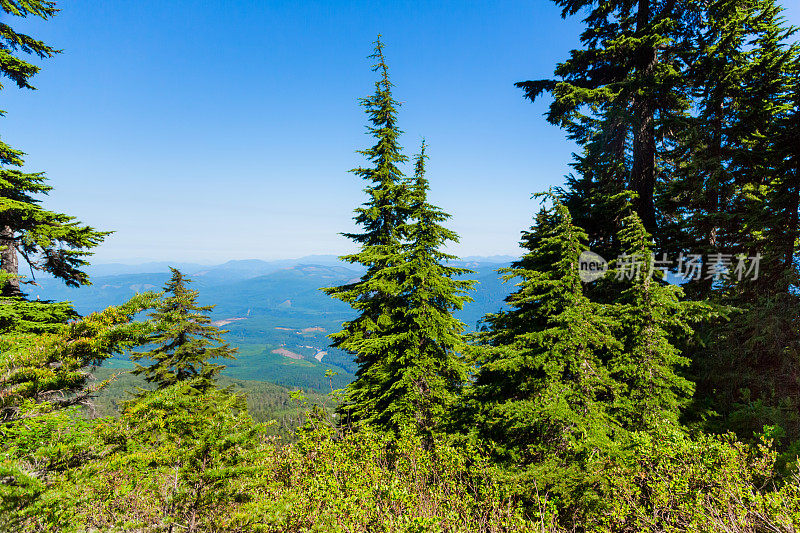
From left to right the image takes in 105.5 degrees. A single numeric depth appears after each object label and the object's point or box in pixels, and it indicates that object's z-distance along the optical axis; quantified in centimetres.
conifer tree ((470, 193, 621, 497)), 613
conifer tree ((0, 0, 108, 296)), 921
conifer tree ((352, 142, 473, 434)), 1013
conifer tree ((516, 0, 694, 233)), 974
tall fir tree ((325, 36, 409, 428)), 1117
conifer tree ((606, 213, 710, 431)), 704
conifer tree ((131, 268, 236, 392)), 1546
